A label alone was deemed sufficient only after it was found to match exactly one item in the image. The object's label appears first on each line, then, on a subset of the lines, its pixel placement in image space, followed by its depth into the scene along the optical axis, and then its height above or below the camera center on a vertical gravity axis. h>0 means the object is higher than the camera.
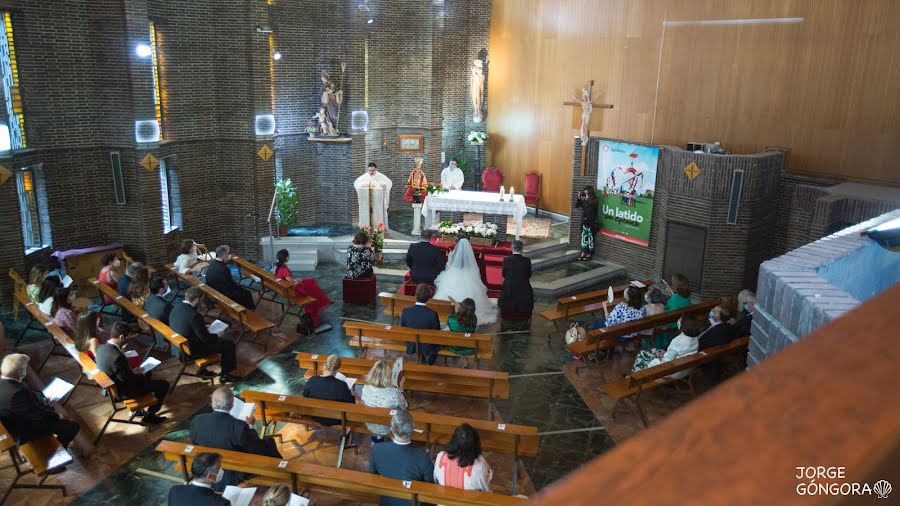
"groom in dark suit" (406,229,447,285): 13.12 -3.08
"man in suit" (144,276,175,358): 10.31 -3.14
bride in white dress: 12.94 -3.42
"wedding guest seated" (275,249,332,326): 12.52 -3.47
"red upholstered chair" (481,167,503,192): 21.33 -2.64
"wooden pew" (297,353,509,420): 8.93 -3.56
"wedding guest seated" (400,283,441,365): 10.25 -3.19
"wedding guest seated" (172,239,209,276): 13.22 -3.19
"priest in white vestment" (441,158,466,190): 17.84 -2.19
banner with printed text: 15.41 -2.11
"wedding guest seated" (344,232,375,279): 13.41 -3.16
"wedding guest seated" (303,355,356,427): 8.03 -3.25
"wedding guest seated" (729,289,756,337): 10.34 -3.16
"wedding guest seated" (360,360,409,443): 7.76 -3.18
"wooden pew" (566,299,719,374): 10.23 -3.34
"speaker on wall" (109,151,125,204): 14.49 -1.92
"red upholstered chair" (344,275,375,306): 13.52 -3.74
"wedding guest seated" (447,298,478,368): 10.18 -3.22
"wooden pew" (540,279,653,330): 12.01 -3.52
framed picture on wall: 20.19 -1.57
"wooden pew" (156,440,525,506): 6.05 -3.34
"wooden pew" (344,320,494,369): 9.92 -3.39
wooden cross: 16.66 -0.72
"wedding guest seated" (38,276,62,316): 10.46 -3.04
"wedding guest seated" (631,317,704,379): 9.40 -3.17
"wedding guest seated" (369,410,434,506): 6.39 -3.20
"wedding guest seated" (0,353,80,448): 7.32 -3.26
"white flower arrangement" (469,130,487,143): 21.70 -1.46
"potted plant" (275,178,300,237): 17.17 -2.80
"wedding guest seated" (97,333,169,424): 8.41 -3.45
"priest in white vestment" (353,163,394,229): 17.53 -2.64
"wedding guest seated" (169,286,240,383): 9.79 -3.28
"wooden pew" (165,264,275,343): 11.01 -3.46
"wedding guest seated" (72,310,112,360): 8.93 -3.05
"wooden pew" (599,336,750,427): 8.91 -3.40
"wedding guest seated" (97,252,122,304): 12.36 -3.24
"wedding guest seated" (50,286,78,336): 10.40 -3.27
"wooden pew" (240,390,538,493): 7.38 -3.44
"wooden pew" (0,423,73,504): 7.16 -3.71
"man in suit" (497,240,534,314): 12.52 -3.33
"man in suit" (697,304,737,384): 9.84 -3.17
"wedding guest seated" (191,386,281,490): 6.91 -3.22
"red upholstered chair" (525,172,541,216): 20.80 -2.78
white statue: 21.56 -0.03
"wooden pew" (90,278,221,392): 9.53 -3.31
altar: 16.28 -2.58
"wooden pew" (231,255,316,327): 12.20 -3.39
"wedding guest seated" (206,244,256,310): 12.05 -3.16
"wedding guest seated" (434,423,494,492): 6.12 -3.12
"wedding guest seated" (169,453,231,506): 5.59 -3.07
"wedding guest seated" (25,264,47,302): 11.02 -2.96
